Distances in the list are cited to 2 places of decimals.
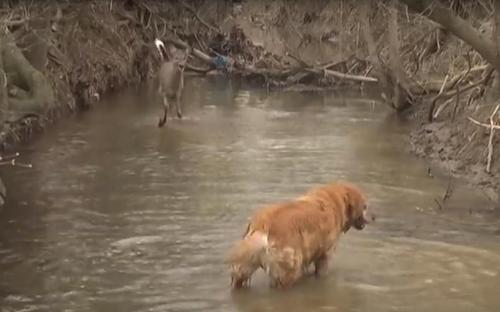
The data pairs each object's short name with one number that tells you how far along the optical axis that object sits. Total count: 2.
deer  21.09
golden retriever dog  8.09
